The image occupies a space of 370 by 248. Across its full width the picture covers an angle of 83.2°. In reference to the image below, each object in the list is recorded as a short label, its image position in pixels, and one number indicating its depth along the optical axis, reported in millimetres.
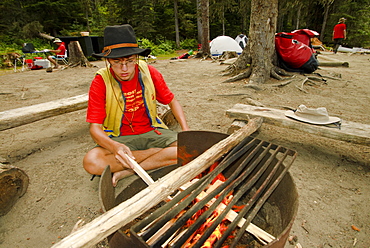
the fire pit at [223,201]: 1187
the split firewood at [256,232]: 1389
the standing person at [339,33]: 13328
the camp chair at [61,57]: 12198
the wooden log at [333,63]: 8983
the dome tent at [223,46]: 14797
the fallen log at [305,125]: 2424
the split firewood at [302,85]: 5564
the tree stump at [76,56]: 11254
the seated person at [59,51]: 11453
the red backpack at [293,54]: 6164
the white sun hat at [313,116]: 2684
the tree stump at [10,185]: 2104
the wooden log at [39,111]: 2850
